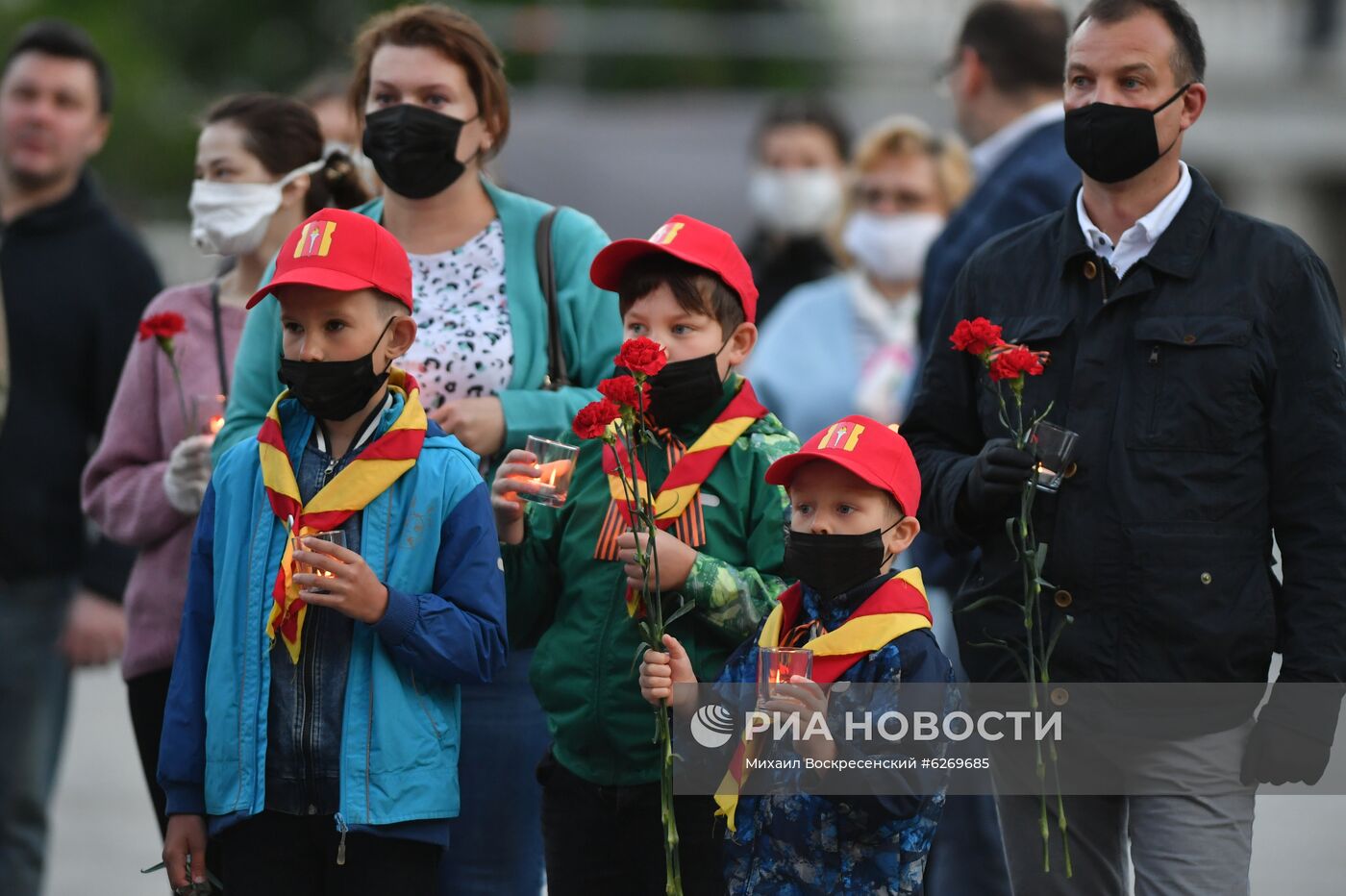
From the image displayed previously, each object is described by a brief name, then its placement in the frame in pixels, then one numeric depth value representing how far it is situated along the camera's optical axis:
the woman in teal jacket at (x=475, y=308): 10.61
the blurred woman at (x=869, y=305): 16.21
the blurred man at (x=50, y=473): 14.51
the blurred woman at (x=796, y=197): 19.37
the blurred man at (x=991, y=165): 13.01
